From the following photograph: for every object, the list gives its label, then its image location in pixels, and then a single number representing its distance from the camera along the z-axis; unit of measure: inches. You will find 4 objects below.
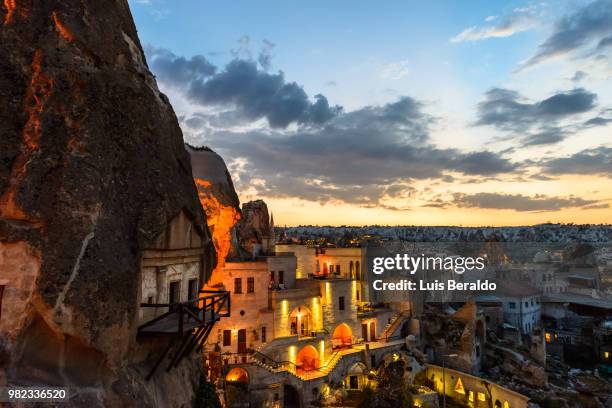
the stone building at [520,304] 2778.1
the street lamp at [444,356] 2089.3
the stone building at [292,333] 1492.4
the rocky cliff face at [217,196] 1477.6
